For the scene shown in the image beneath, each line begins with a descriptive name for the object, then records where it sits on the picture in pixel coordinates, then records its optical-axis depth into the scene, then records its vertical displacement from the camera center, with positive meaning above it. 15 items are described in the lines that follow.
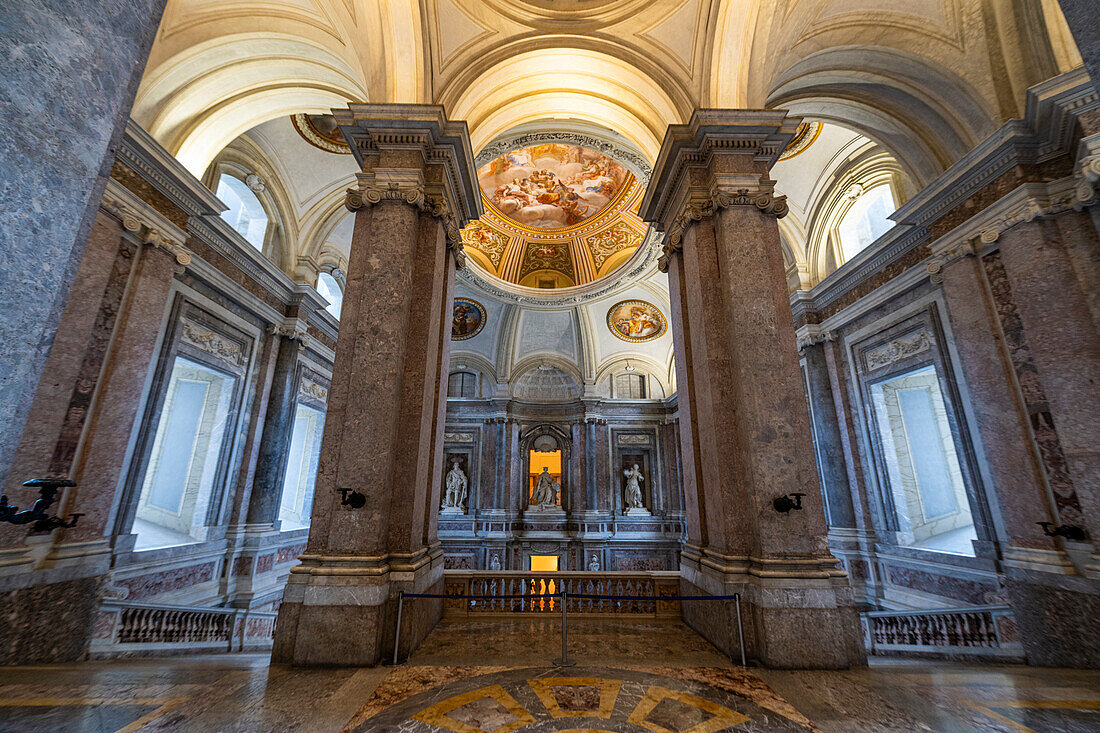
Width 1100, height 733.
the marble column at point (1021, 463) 5.13 +0.42
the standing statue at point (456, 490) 17.09 +0.22
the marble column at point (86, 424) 4.99 +0.89
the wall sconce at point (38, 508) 1.31 -0.04
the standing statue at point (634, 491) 17.55 +0.20
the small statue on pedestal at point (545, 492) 17.34 +0.15
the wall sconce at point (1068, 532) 5.23 -0.40
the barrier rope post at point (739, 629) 4.10 -1.17
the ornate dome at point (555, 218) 14.57 +9.55
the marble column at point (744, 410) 4.14 +0.90
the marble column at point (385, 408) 4.13 +0.91
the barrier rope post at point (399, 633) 4.10 -1.21
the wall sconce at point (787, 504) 4.29 -0.07
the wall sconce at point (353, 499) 4.31 -0.03
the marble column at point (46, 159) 1.34 +1.04
